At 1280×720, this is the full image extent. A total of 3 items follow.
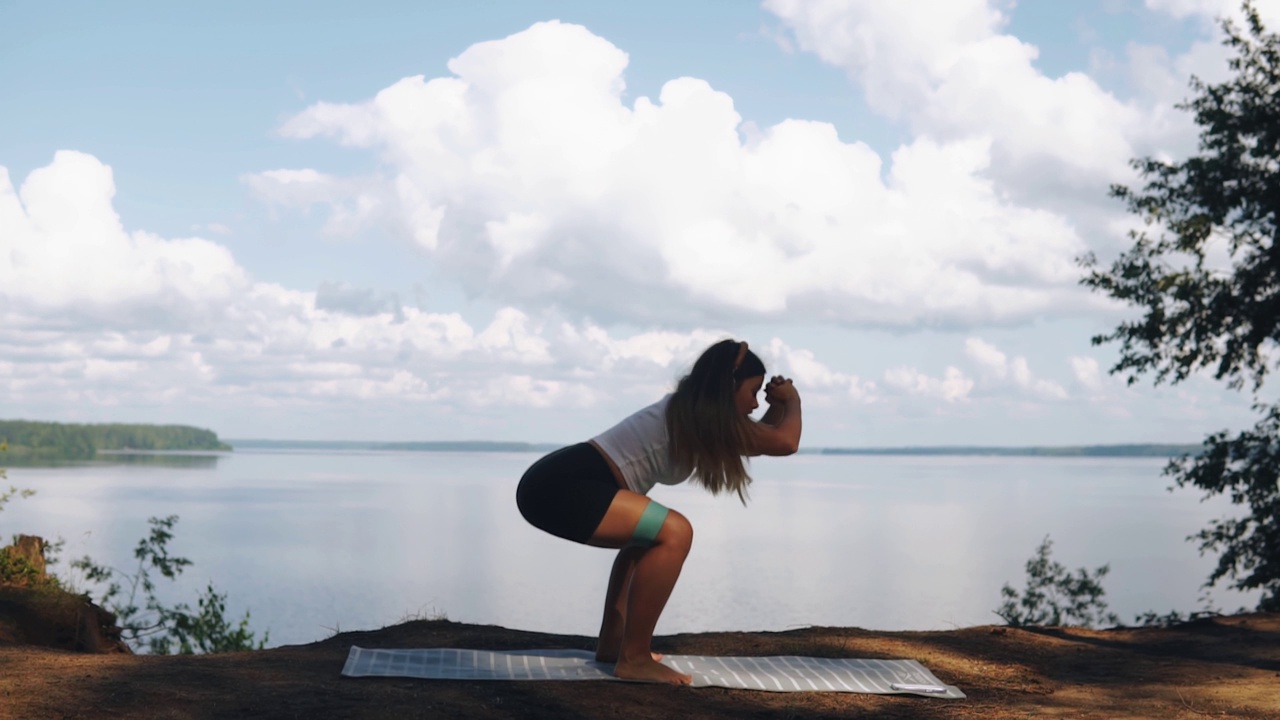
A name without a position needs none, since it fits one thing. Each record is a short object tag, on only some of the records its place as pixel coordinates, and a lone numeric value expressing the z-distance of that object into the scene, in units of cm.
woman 432
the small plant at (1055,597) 1258
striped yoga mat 457
